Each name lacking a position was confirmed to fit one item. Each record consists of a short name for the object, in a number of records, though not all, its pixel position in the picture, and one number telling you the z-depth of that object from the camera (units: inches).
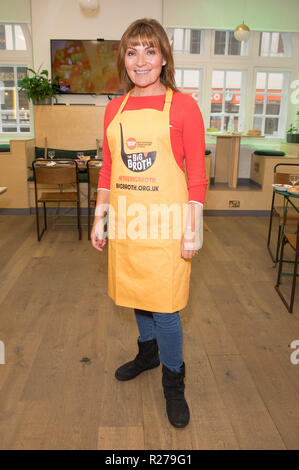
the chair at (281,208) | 143.9
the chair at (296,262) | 105.8
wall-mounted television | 249.9
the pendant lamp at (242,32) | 228.1
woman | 56.0
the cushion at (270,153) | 238.4
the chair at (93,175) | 170.6
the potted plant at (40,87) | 235.6
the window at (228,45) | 264.9
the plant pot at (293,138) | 245.0
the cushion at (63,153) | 235.5
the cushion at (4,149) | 214.4
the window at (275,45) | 265.0
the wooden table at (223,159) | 254.7
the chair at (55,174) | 163.0
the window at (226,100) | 270.4
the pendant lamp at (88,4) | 222.2
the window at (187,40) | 263.1
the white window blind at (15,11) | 244.5
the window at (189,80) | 269.0
